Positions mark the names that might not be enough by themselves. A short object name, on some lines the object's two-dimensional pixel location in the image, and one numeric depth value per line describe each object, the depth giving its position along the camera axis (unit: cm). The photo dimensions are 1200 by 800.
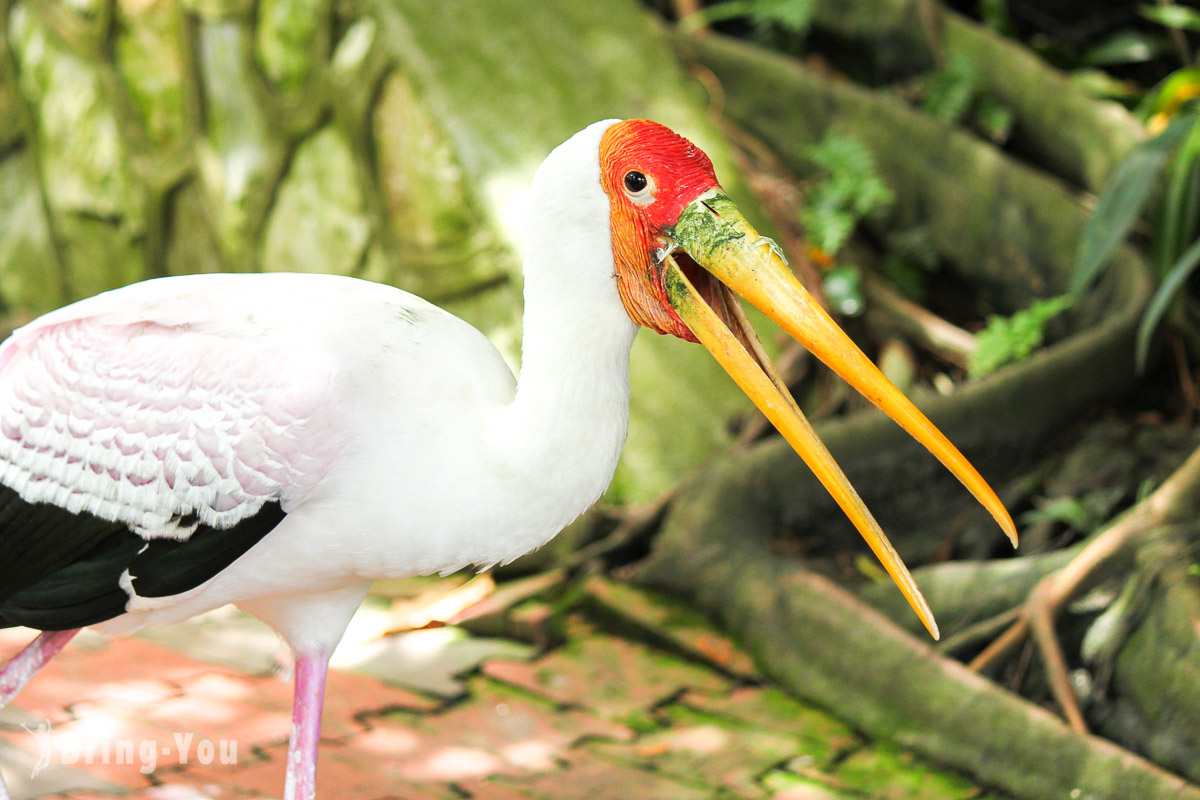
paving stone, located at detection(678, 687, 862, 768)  644
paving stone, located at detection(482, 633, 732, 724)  685
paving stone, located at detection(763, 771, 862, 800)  596
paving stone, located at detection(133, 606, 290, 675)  693
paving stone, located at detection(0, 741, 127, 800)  516
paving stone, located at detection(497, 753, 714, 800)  590
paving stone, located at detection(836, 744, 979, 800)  604
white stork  390
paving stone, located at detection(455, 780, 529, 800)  580
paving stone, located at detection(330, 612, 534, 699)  696
